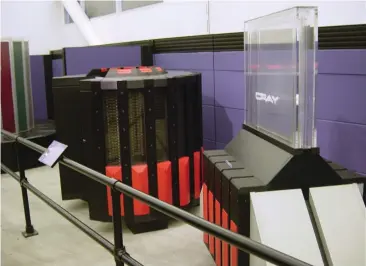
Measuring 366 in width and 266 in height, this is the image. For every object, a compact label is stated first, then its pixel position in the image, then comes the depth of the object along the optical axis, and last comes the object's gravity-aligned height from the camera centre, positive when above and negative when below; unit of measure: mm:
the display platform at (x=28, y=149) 4320 -682
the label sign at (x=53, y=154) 1948 -343
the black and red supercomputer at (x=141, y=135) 2633 -368
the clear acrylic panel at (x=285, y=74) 1741 +0
